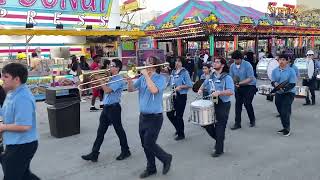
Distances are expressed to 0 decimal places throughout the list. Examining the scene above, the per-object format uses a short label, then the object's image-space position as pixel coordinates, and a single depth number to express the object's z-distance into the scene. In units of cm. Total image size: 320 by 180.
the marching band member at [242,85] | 780
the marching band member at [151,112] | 482
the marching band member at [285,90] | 704
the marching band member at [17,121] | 335
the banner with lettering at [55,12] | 1645
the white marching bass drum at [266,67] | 946
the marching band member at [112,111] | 565
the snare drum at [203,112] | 569
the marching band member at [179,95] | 698
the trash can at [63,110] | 745
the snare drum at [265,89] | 854
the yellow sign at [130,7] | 2416
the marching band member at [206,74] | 612
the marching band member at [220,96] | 576
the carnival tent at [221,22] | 2078
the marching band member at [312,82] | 1031
